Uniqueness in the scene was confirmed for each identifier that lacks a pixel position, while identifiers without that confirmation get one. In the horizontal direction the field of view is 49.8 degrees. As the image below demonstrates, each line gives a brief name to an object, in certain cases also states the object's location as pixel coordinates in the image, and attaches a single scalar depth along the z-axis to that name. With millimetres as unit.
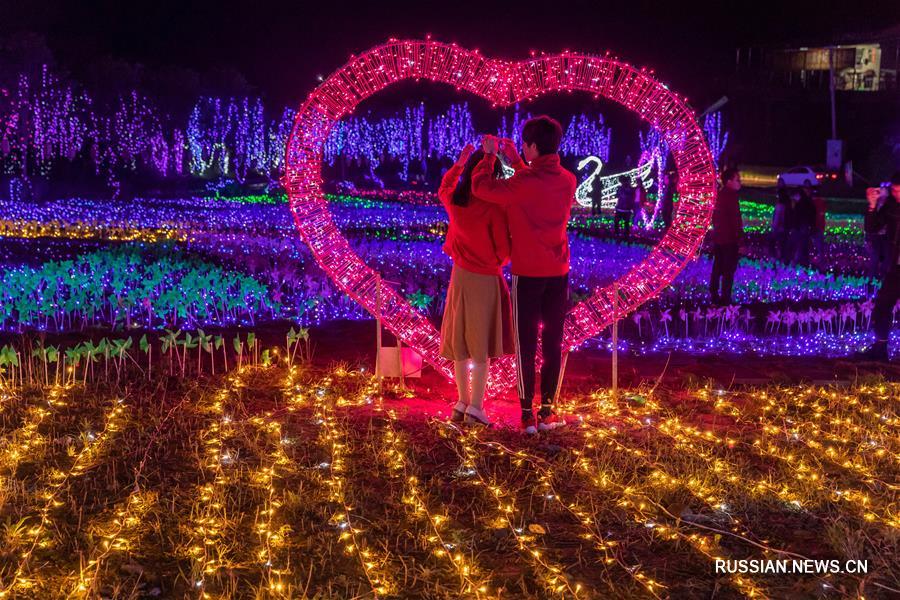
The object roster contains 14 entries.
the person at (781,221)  15961
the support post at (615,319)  6793
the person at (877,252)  13367
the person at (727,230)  11328
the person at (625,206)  20484
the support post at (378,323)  7007
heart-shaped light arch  6754
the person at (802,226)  15586
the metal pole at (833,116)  41538
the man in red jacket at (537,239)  5930
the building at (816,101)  48406
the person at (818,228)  16281
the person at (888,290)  8930
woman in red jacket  6125
